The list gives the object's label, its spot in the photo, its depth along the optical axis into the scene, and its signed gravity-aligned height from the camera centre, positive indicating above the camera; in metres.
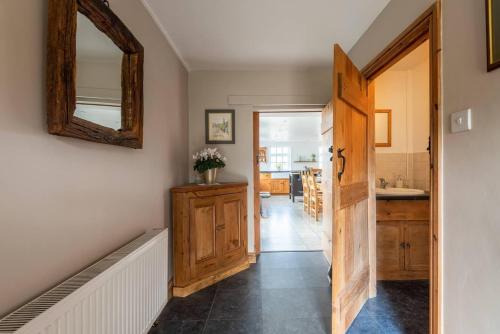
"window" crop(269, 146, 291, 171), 10.27 +0.41
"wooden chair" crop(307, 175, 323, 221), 4.91 -0.65
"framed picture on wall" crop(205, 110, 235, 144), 2.85 +0.50
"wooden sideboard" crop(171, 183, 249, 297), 2.10 -0.63
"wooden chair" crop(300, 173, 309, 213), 5.67 -0.59
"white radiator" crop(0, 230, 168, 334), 0.76 -0.53
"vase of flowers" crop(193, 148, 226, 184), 2.43 +0.04
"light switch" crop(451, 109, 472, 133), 1.06 +0.21
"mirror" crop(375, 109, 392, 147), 2.79 +0.45
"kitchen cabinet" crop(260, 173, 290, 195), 9.59 -0.70
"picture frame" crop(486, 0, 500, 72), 0.91 +0.52
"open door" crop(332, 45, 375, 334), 1.54 -0.18
